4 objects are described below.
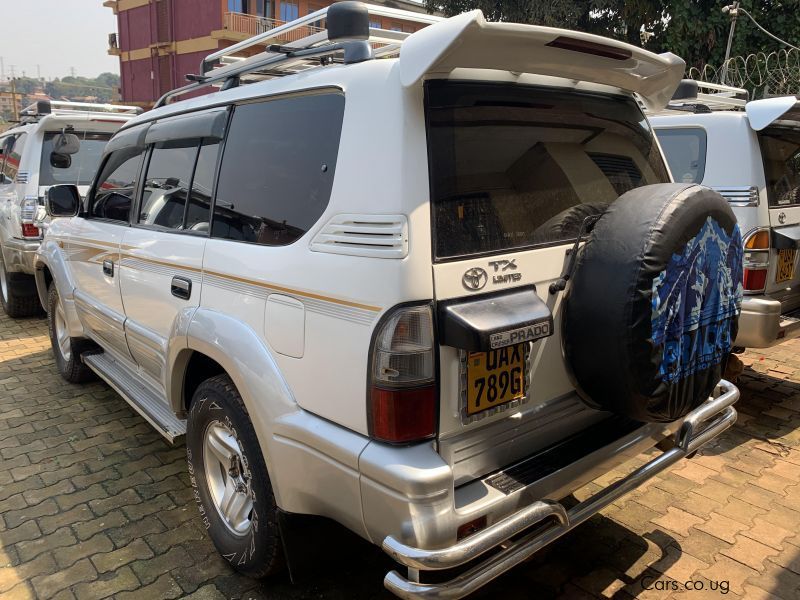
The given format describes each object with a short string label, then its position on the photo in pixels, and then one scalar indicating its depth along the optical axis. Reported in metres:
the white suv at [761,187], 3.83
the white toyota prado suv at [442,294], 1.78
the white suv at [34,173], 6.03
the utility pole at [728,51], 7.67
